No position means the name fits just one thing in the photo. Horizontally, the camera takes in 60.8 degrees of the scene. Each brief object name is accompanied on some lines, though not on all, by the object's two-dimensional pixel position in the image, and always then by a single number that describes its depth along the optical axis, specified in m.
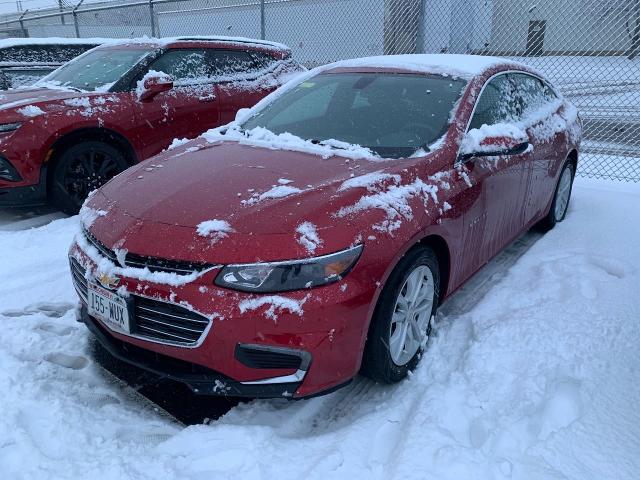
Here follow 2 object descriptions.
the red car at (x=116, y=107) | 4.68
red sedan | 2.17
